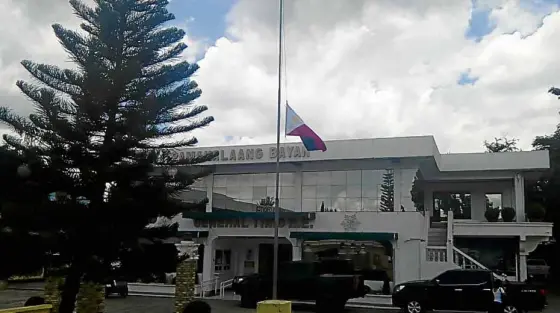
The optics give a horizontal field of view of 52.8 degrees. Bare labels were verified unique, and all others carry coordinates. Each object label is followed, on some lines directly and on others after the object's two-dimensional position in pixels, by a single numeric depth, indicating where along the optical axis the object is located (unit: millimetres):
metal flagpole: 13195
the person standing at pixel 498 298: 14008
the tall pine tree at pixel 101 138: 11750
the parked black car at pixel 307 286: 16062
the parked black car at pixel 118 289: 20062
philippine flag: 14602
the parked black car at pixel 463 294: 14547
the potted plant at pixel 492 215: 21703
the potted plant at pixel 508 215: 21578
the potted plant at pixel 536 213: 21562
